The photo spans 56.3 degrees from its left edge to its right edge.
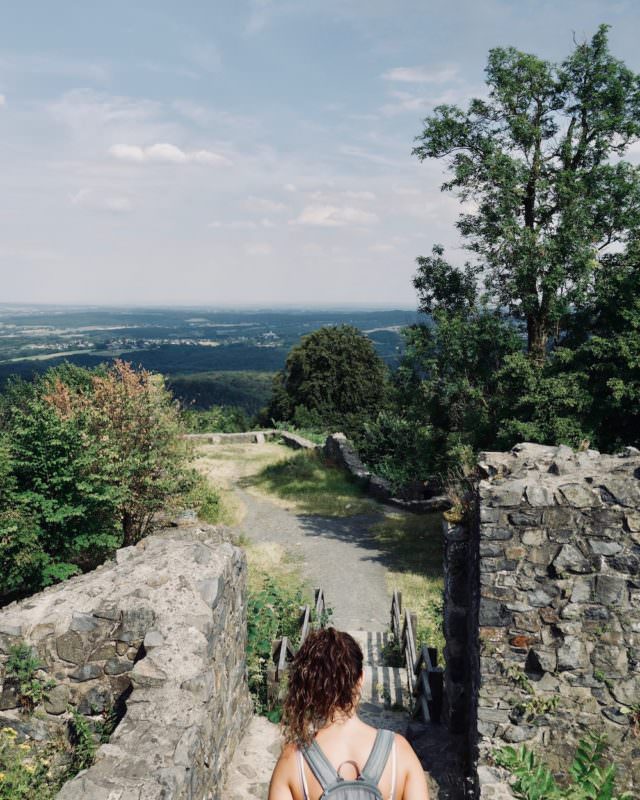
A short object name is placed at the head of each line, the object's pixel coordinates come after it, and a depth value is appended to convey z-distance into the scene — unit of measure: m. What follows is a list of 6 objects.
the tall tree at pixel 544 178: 12.84
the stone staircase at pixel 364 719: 5.68
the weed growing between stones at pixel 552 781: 2.81
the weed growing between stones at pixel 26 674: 5.07
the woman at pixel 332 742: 2.47
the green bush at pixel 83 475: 9.43
